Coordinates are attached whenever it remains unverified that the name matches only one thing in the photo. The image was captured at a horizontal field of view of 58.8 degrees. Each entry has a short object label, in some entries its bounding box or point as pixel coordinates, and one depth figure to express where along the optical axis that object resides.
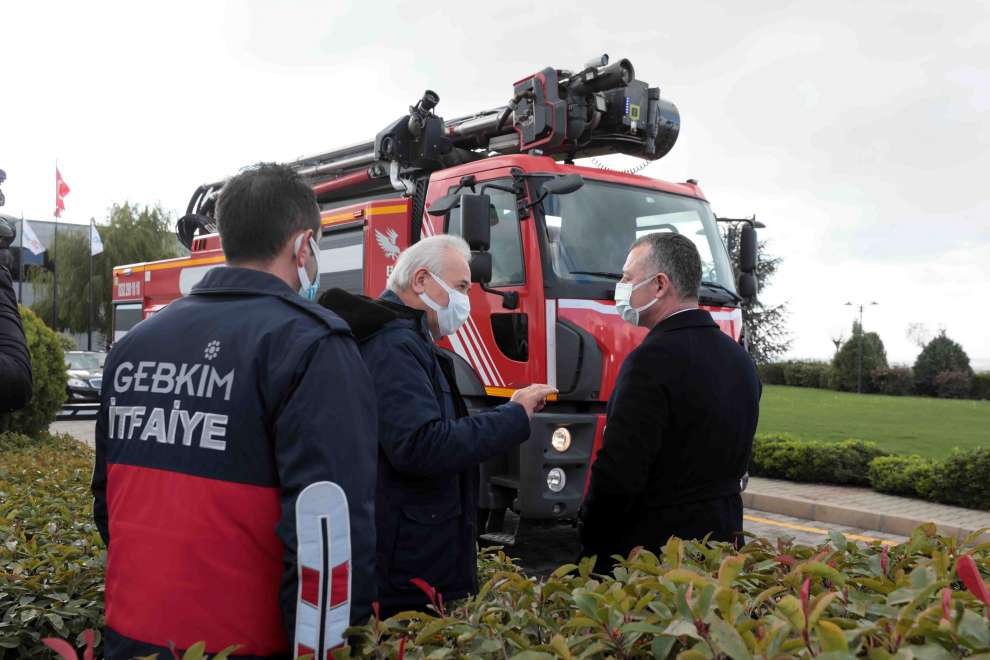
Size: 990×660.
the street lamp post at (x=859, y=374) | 35.03
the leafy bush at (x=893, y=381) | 35.44
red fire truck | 5.85
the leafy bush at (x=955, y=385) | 33.66
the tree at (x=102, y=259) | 42.53
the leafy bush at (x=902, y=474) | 9.14
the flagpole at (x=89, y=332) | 40.21
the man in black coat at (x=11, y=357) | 2.80
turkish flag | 35.44
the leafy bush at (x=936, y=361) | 35.06
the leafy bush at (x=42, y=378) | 8.73
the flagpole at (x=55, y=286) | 40.26
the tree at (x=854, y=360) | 36.66
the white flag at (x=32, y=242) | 30.84
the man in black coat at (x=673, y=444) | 2.81
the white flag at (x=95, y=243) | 37.00
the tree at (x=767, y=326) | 44.69
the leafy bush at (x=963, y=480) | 8.55
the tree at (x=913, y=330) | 56.58
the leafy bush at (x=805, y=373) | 38.75
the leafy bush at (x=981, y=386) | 33.34
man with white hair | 2.59
